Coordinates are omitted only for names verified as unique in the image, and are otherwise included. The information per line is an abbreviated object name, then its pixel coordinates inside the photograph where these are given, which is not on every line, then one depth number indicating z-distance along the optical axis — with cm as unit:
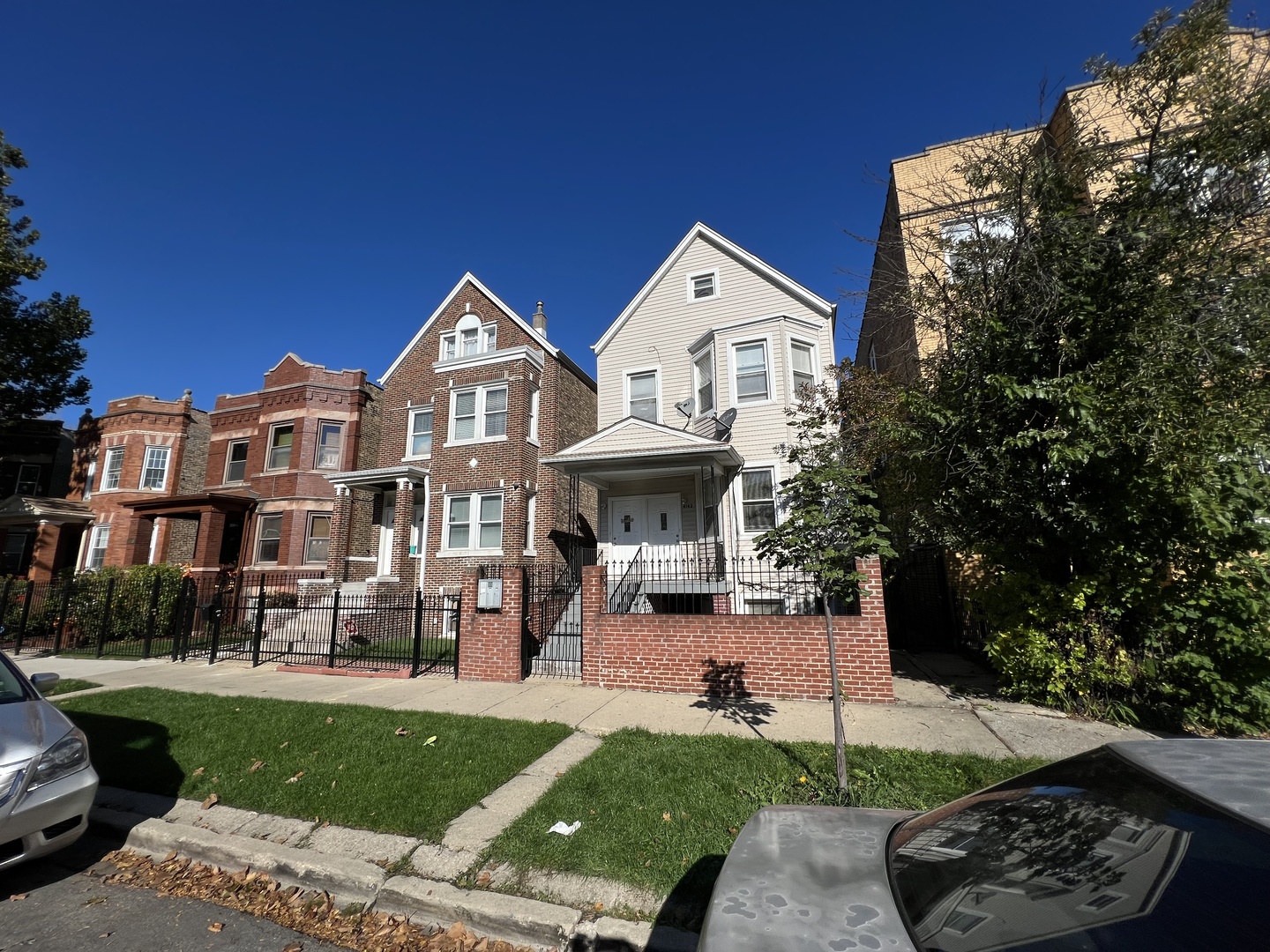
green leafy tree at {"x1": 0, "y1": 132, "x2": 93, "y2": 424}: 1919
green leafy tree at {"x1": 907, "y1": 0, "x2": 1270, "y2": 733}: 593
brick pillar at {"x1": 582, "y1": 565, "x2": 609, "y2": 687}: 901
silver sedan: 363
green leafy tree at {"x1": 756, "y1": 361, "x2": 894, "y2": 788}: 486
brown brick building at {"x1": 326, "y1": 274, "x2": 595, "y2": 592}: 1623
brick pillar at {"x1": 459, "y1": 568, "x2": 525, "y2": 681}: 948
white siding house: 1331
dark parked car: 129
